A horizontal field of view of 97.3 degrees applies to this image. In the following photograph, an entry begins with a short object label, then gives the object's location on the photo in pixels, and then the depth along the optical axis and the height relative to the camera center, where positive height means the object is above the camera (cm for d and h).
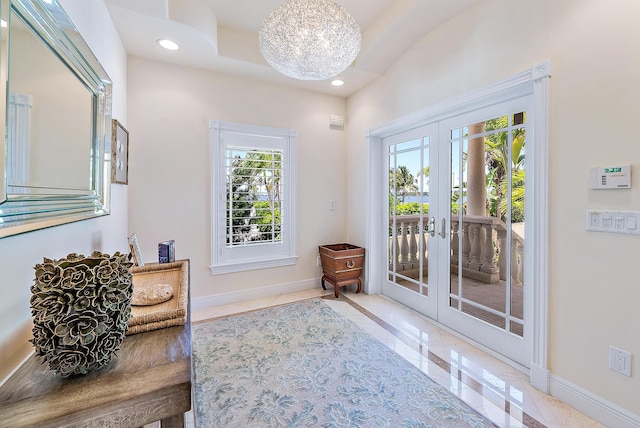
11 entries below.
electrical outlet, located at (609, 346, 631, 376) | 150 -78
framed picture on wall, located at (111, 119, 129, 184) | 205 +48
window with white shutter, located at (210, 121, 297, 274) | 324 +22
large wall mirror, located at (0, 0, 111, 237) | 80 +35
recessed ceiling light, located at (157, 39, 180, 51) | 258 +160
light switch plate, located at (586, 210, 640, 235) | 146 -2
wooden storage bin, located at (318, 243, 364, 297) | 353 -64
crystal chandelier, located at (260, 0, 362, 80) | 190 +127
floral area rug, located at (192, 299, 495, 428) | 162 -114
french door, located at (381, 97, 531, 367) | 216 -5
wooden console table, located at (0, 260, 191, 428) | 65 -45
